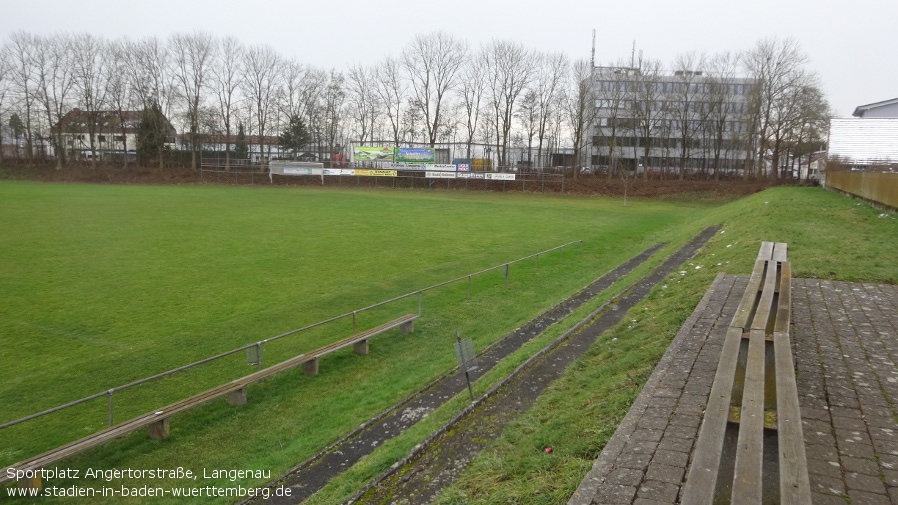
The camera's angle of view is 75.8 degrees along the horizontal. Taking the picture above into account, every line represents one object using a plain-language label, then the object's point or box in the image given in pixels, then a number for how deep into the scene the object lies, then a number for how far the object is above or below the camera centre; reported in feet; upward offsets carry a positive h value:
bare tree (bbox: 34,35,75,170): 227.81 +29.65
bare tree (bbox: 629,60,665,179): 213.66 +30.89
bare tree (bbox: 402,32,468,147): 247.91 +35.97
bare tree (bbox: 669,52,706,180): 222.11 +30.68
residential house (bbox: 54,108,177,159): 230.27 +16.87
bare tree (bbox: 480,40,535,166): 242.37 +35.78
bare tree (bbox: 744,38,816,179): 191.14 +26.65
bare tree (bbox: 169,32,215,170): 234.17 +37.88
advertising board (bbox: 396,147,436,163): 204.13 +6.60
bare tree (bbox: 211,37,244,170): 238.60 +26.81
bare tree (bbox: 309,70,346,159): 253.24 +24.69
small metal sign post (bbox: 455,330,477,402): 26.27 -8.25
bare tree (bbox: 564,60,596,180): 221.46 +27.48
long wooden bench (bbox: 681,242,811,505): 11.51 -5.80
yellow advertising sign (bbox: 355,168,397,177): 200.44 +0.16
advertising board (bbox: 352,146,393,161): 206.08 +6.89
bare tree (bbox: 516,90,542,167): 238.07 +26.15
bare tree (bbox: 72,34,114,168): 232.53 +34.70
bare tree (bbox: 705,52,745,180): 213.25 +26.75
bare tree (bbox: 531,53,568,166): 237.04 +28.09
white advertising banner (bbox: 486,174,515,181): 196.95 -0.59
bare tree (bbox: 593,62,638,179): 230.25 +31.00
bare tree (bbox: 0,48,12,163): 223.10 +34.13
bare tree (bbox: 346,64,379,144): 257.14 +28.51
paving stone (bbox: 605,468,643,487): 14.17 -7.41
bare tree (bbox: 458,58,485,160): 248.52 +28.15
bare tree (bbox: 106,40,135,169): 234.58 +35.31
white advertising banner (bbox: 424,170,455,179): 198.04 -0.20
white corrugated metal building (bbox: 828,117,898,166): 147.02 +10.85
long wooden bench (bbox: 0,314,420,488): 23.07 -11.59
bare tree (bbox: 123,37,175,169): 233.35 +35.86
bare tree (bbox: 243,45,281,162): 244.01 +30.52
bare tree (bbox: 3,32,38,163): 225.56 +29.42
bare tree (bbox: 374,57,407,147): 254.47 +31.52
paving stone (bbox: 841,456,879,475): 14.34 -7.11
